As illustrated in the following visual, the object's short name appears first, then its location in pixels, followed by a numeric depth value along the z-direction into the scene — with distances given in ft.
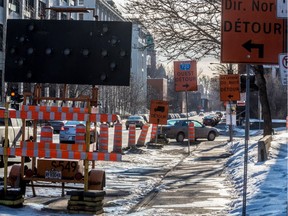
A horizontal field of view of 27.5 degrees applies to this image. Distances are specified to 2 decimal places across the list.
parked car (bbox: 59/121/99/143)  103.09
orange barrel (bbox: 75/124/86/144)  46.86
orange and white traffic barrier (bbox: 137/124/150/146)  101.55
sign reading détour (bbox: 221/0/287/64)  26.21
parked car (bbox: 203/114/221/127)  214.90
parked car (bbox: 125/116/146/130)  203.51
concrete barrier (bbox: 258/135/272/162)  52.24
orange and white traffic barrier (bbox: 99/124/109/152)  71.56
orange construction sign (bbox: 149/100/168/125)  96.27
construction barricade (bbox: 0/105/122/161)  32.86
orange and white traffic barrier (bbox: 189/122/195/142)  112.18
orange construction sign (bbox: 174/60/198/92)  82.33
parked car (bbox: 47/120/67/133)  151.53
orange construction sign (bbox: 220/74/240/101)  77.10
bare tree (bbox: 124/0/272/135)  63.41
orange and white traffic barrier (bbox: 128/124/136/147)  92.40
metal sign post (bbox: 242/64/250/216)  27.50
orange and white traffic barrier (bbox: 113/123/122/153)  79.05
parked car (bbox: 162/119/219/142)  124.57
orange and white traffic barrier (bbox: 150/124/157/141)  109.94
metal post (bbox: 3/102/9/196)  33.91
